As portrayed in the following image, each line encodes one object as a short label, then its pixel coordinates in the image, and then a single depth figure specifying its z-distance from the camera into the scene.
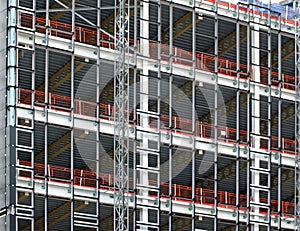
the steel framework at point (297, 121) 82.69
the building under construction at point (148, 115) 74.25
